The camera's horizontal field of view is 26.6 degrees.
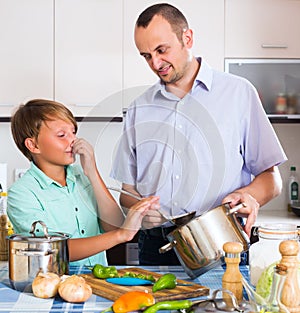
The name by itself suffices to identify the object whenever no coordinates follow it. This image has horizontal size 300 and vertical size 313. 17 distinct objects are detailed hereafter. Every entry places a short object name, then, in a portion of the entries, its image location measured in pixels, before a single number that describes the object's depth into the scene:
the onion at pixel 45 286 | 1.39
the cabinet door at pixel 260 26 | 3.10
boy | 1.71
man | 1.87
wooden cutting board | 1.38
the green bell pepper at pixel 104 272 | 1.53
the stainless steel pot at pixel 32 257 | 1.45
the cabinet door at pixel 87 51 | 3.07
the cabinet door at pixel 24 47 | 3.08
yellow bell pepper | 1.27
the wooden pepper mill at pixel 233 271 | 1.31
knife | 1.46
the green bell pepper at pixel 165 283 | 1.41
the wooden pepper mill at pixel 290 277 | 1.20
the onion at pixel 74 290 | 1.36
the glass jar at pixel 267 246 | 1.40
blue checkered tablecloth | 1.32
